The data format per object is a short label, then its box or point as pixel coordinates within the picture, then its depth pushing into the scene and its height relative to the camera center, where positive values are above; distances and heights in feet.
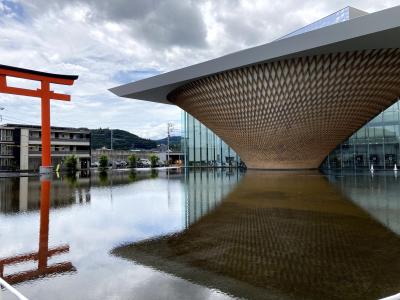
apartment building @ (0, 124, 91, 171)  162.71 +10.44
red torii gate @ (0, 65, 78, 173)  90.63 +21.92
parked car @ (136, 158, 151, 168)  208.83 +0.55
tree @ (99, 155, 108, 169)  167.09 +1.33
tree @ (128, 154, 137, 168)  188.03 +1.78
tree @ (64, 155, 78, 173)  145.07 +0.99
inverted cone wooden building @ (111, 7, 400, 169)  59.11 +17.57
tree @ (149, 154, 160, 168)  189.88 +2.14
